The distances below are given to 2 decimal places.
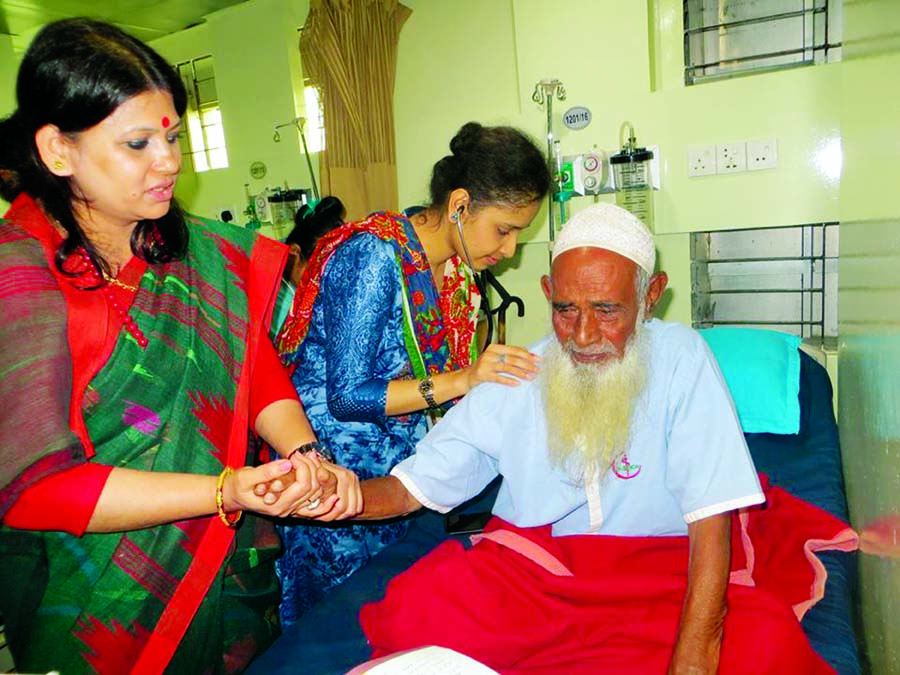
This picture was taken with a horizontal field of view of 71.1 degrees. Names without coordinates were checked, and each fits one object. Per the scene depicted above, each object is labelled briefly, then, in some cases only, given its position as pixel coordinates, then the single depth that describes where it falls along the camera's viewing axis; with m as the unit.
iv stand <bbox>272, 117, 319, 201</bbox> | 3.88
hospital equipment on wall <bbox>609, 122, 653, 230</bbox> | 2.65
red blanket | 1.07
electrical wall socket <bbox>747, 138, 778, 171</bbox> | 2.48
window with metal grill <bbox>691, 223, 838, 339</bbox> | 2.58
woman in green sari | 0.97
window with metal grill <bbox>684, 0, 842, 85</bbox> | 2.44
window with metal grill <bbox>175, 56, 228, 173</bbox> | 4.79
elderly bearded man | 1.10
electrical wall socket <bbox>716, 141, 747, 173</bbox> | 2.53
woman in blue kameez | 1.50
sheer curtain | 3.25
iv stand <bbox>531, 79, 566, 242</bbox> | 2.79
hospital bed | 1.26
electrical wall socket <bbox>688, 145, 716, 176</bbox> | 2.59
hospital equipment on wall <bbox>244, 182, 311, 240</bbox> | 4.04
